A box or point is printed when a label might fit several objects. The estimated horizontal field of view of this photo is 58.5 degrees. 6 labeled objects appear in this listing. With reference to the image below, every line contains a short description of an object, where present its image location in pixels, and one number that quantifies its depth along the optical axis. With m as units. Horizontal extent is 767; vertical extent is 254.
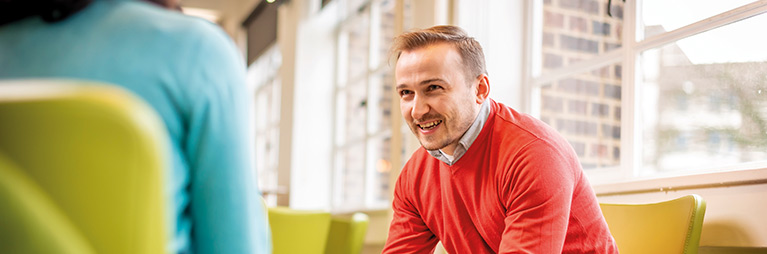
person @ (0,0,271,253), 0.71
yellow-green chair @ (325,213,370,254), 2.95
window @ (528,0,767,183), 2.07
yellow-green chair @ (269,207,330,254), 3.26
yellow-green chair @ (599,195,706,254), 1.77
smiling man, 1.57
